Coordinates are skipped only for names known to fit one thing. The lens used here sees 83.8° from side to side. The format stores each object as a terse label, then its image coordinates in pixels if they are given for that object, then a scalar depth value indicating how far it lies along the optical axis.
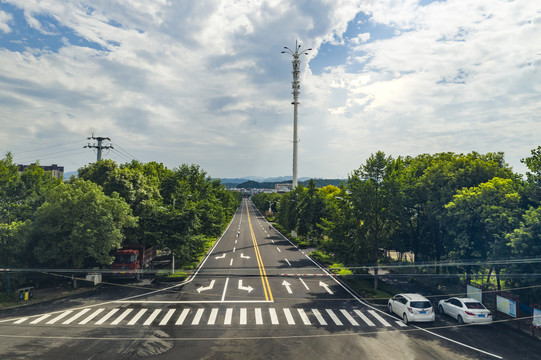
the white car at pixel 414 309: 19.72
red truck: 29.93
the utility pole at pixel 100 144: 70.50
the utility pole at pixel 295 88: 98.06
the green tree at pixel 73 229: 26.11
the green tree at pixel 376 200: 28.94
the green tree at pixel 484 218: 22.44
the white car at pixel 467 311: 19.53
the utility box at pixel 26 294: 24.10
